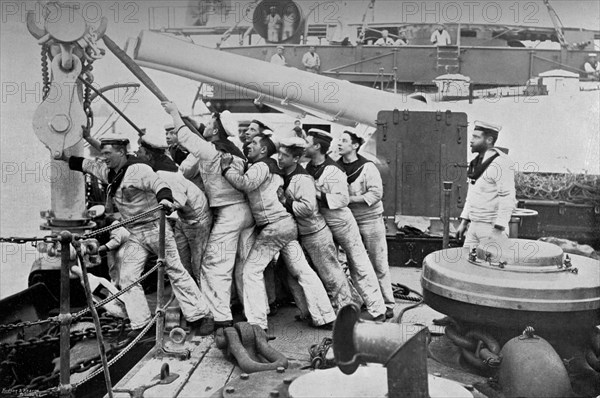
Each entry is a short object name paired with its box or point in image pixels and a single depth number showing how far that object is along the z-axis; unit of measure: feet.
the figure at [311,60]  35.47
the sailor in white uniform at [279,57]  32.94
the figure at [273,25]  30.38
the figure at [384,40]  36.56
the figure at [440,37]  36.19
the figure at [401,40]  37.66
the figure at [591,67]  35.55
